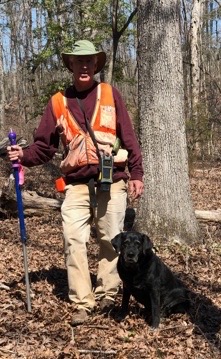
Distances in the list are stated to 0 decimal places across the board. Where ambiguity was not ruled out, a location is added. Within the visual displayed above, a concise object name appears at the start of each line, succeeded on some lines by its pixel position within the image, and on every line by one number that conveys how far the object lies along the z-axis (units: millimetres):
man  4832
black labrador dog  4641
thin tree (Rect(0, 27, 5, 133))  22819
